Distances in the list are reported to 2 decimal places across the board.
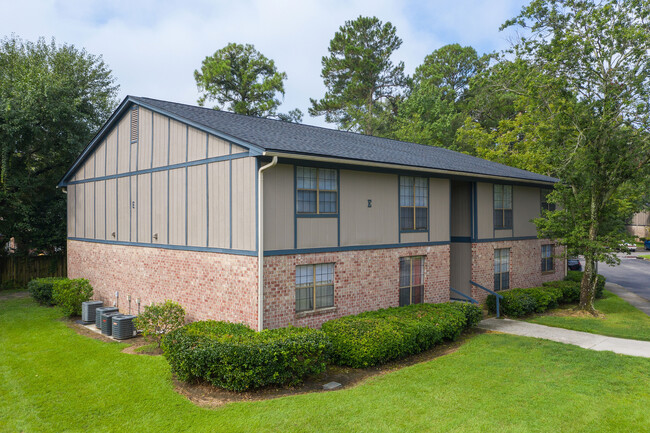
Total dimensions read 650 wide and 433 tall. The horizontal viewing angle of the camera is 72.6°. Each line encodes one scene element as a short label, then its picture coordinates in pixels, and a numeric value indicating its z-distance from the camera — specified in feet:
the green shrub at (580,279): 68.69
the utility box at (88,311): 50.14
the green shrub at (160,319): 40.04
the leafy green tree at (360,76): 143.33
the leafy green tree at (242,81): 131.54
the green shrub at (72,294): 52.34
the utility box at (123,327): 42.91
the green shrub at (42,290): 59.57
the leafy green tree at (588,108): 49.70
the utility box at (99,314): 46.19
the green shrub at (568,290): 62.54
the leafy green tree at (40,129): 66.85
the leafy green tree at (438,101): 123.95
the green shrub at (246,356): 28.07
